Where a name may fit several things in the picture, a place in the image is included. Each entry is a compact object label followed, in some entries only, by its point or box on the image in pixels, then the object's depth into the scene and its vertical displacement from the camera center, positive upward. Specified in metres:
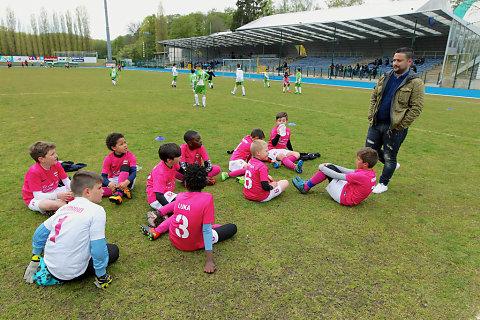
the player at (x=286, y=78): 20.83 +0.01
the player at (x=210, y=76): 21.94 +0.02
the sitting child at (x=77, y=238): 2.41 -1.39
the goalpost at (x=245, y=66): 43.57 +1.84
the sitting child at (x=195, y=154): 4.85 -1.34
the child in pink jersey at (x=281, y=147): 5.98 -1.48
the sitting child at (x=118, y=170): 4.47 -1.53
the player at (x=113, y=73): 22.82 +0.02
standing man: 4.43 -0.43
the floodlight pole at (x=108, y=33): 52.97 +7.68
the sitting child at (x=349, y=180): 4.09 -1.47
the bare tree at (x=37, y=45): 74.56 +6.80
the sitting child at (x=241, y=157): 5.41 -1.54
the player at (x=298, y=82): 19.88 -0.24
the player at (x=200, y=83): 14.17 -0.34
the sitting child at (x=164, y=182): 3.90 -1.48
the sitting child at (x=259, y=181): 4.23 -1.53
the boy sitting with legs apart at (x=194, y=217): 2.86 -1.40
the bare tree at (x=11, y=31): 70.56 +9.76
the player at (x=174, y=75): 23.17 +0.02
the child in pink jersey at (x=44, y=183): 3.71 -1.47
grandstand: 25.12 +6.06
